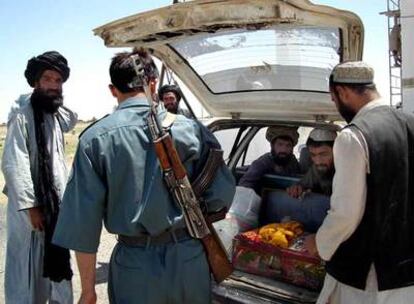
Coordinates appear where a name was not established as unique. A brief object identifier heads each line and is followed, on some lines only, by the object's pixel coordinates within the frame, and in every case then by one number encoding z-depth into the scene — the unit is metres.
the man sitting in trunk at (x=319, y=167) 3.61
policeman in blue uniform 2.12
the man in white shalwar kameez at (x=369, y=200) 2.15
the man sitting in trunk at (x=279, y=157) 4.34
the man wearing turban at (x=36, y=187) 3.33
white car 2.50
